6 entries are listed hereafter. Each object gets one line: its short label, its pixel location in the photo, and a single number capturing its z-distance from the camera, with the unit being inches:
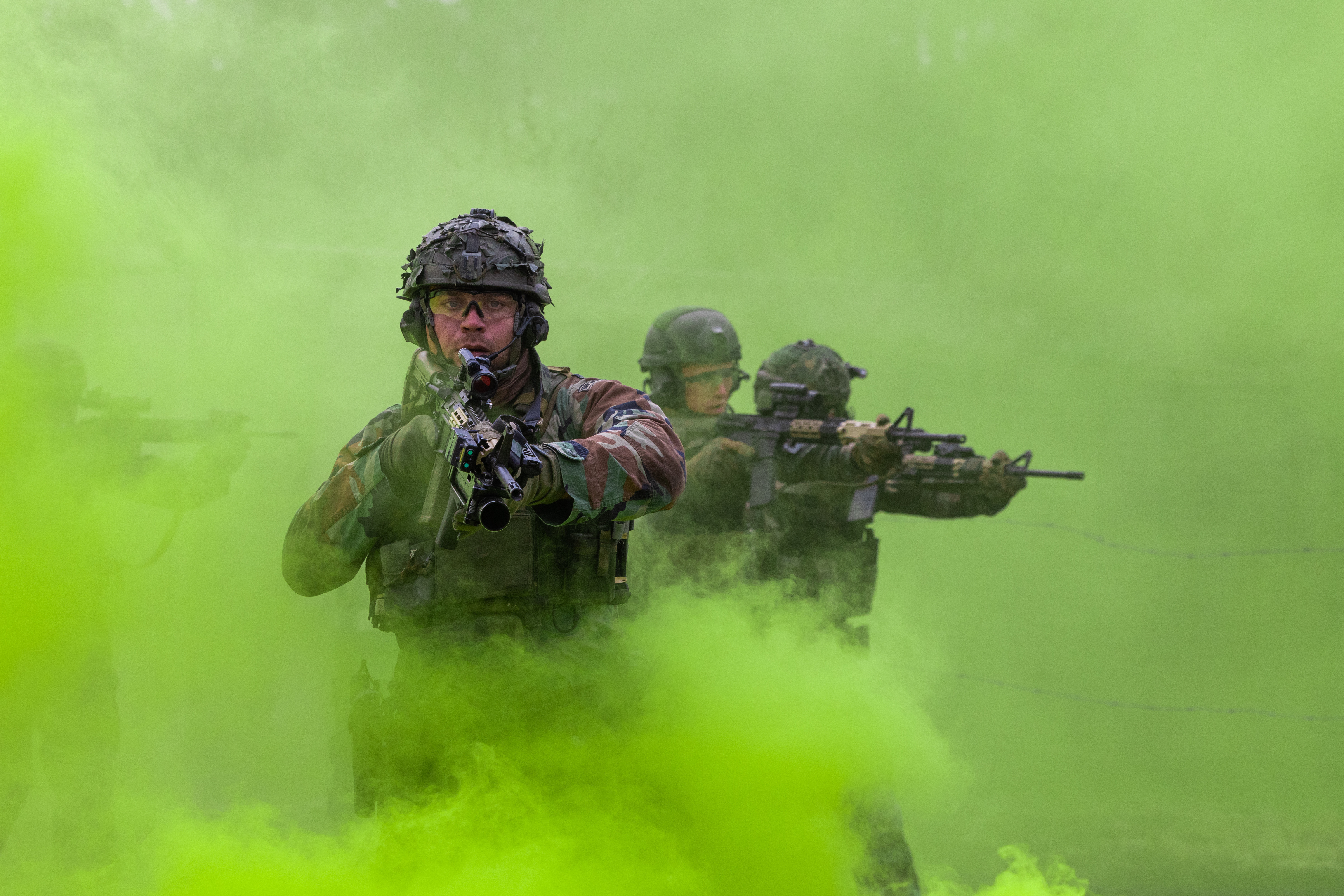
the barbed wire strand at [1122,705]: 607.5
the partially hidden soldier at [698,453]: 427.8
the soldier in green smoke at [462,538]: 235.1
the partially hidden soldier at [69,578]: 308.7
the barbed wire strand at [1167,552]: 625.9
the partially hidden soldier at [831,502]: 461.7
